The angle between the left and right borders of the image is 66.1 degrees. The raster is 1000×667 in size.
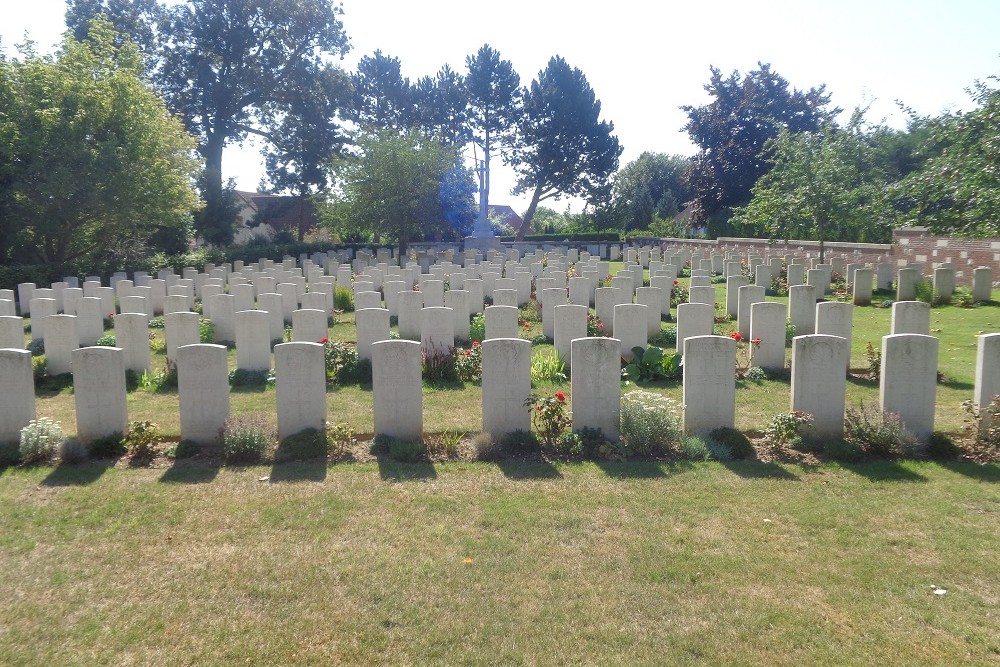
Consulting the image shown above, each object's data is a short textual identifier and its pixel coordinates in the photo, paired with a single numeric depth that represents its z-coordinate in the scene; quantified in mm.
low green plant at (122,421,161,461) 8078
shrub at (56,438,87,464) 7910
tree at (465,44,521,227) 55062
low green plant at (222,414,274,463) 7875
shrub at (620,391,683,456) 8016
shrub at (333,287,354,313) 20125
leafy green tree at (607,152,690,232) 60000
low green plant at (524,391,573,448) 8289
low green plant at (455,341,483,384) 11773
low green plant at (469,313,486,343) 15008
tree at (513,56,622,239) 55000
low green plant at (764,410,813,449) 7961
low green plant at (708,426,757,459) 7961
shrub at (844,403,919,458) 7816
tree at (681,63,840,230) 43000
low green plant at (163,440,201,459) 8125
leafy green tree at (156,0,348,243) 43344
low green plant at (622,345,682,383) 11859
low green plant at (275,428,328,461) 8008
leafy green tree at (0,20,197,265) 24125
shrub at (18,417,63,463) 7867
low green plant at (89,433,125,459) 8102
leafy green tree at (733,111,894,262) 22547
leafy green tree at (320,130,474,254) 36219
